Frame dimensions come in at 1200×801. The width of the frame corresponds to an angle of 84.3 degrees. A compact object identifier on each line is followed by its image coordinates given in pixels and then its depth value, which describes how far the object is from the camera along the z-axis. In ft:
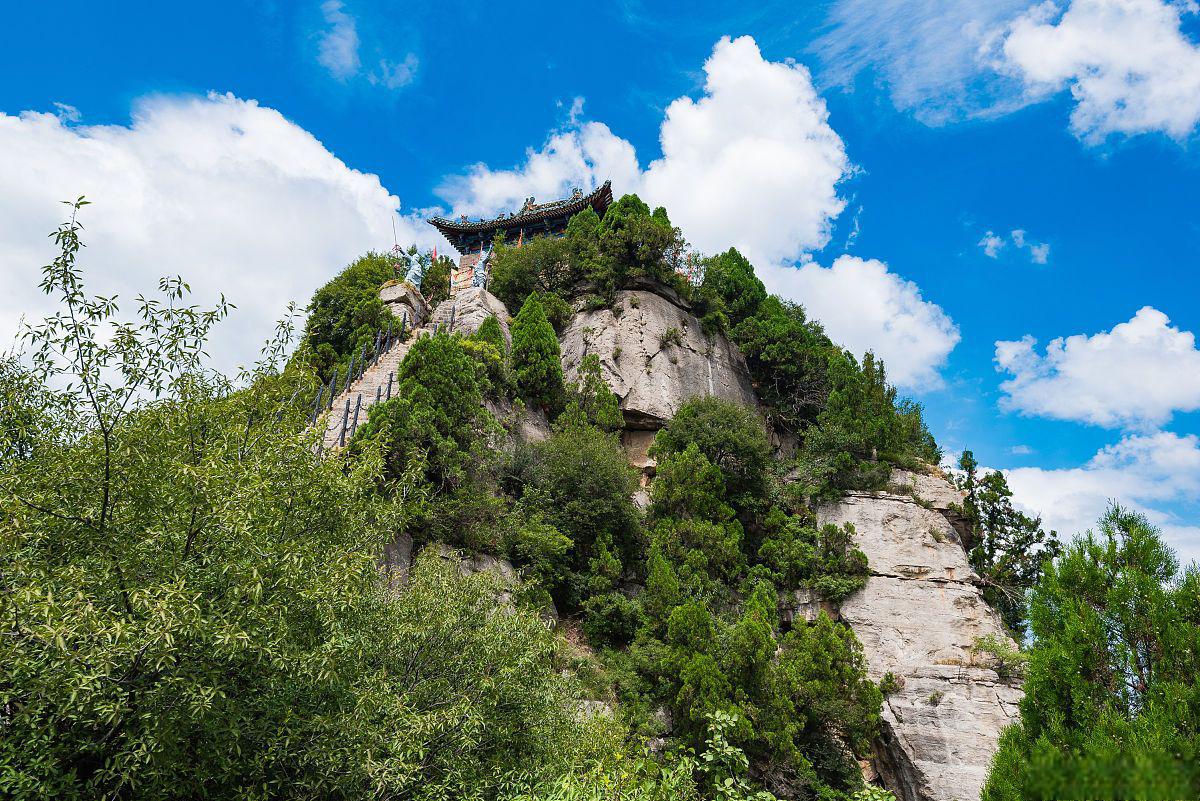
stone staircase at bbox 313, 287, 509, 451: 64.80
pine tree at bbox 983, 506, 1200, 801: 20.16
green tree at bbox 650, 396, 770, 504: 81.20
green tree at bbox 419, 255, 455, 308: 119.85
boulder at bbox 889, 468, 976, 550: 78.54
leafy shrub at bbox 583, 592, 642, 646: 62.75
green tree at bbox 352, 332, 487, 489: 55.36
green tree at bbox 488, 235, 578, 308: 111.75
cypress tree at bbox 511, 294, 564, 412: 84.12
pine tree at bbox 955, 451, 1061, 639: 73.05
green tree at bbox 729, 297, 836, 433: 103.60
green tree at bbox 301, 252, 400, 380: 96.17
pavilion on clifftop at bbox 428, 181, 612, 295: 150.92
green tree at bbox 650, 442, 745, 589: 68.54
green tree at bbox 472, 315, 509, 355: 83.07
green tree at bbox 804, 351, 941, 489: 80.23
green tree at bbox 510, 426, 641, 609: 67.62
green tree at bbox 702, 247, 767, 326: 113.29
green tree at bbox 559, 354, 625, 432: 86.69
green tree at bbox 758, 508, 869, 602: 70.55
